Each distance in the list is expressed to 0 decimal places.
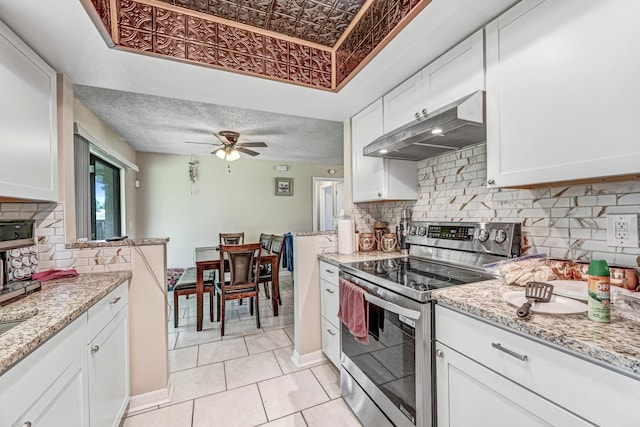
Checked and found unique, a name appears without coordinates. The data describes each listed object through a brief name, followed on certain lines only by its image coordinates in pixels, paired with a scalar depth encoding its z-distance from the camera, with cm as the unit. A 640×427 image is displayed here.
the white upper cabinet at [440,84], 133
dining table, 280
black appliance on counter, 119
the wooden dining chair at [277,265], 328
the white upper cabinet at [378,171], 210
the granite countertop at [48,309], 76
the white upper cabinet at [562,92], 87
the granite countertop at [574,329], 64
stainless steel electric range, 116
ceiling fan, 342
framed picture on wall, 529
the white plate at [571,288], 97
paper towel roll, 226
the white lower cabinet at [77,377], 75
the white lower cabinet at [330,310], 198
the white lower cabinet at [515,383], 66
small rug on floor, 408
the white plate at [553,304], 88
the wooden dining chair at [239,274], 273
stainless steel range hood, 126
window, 309
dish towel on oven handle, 153
